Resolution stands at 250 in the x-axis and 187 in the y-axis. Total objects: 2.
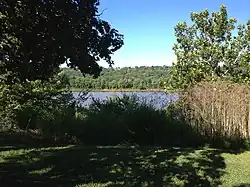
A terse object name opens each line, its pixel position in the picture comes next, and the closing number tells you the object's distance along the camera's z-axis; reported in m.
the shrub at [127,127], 8.44
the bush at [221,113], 8.24
